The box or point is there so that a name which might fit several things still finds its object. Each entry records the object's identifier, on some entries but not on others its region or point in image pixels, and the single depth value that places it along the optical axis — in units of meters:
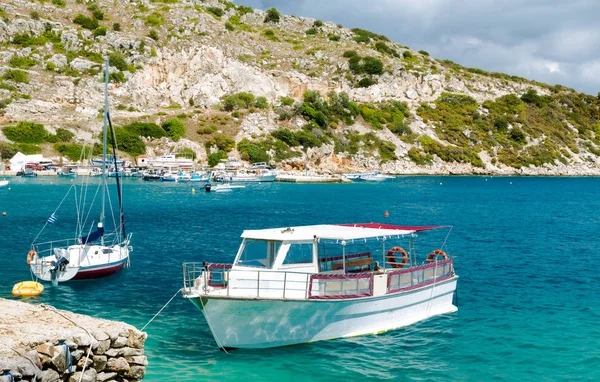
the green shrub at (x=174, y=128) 118.75
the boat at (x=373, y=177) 117.96
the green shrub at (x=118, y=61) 131.31
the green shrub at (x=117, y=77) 127.94
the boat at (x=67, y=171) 107.31
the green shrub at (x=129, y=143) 115.19
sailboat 26.89
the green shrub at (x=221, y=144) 121.56
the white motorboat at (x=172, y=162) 114.06
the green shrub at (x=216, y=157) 119.19
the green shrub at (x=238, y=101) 133.75
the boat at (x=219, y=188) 88.44
